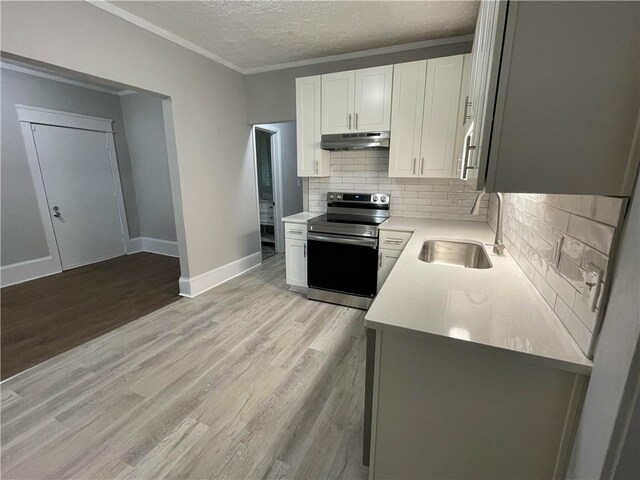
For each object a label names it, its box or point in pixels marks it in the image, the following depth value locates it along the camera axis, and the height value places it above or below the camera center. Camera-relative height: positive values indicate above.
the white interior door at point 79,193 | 3.89 -0.24
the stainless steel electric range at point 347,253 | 2.75 -0.77
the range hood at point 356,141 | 2.71 +0.34
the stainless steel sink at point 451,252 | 2.11 -0.59
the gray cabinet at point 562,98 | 0.64 +0.19
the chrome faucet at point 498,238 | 1.75 -0.38
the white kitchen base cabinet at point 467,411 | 0.86 -0.78
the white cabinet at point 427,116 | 2.46 +0.54
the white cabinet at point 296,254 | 3.14 -0.88
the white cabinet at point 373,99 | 2.67 +0.74
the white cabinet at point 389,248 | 2.59 -0.67
